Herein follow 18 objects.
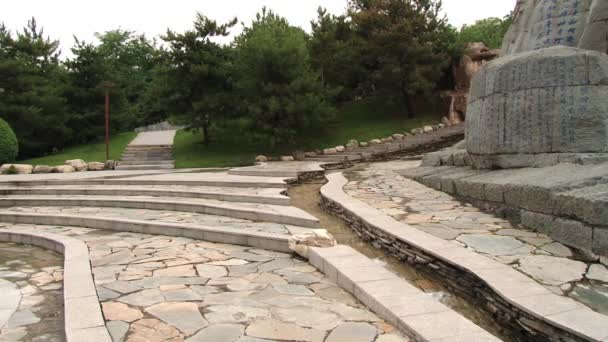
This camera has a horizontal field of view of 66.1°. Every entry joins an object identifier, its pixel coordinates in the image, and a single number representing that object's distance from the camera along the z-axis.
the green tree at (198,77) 19.09
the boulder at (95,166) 17.09
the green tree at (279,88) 17.28
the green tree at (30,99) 21.61
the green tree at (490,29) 36.20
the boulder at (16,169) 15.66
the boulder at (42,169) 15.96
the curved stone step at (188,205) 7.06
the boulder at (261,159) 17.32
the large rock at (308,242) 5.25
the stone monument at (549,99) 6.50
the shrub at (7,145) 17.14
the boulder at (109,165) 17.67
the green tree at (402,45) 20.22
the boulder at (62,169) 16.05
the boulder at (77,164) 16.66
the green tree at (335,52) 22.02
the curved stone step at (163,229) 5.78
